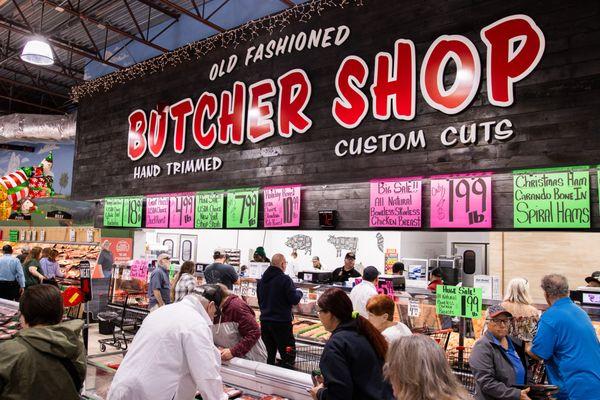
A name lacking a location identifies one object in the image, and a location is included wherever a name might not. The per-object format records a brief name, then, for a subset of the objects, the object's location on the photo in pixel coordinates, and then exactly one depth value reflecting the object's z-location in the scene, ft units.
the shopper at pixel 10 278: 30.09
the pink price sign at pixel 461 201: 18.34
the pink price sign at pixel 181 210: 29.35
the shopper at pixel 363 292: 18.88
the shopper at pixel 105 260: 36.76
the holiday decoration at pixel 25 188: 51.39
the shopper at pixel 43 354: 8.71
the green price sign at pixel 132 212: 32.57
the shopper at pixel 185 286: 10.87
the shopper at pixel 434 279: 24.60
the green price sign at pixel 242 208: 25.95
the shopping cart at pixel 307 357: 15.57
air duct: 46.39
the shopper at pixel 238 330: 13.57
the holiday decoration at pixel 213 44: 23.88
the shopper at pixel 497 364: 11.08
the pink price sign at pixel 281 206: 24.34
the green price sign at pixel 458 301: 15.03
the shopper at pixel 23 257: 41.35
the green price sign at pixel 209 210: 27.63
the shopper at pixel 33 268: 33.12
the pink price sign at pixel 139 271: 31.30
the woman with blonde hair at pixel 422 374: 6.20
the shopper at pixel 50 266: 36.08
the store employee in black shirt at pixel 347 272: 28.04
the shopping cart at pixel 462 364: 14.06
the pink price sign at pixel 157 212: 30.86
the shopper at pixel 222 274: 24.50
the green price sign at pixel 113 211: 33.83
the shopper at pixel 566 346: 12.32
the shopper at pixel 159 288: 26.91
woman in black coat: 8.70
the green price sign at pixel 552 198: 16.20
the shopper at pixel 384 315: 12.91
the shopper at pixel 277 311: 18.81
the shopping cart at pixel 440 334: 15.19
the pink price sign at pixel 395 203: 20.13
